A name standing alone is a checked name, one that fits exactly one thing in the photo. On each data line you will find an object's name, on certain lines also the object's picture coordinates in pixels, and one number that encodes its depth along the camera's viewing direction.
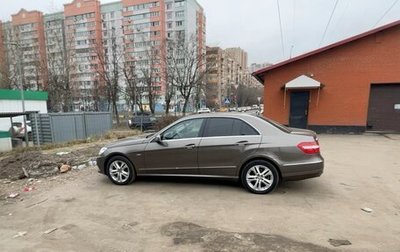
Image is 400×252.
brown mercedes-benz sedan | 4.83
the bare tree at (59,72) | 29.92
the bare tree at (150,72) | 31.11
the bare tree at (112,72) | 30.74
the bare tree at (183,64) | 29.92
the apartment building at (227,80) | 73.38
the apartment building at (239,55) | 114.33
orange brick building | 12.98
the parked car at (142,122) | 21.64
